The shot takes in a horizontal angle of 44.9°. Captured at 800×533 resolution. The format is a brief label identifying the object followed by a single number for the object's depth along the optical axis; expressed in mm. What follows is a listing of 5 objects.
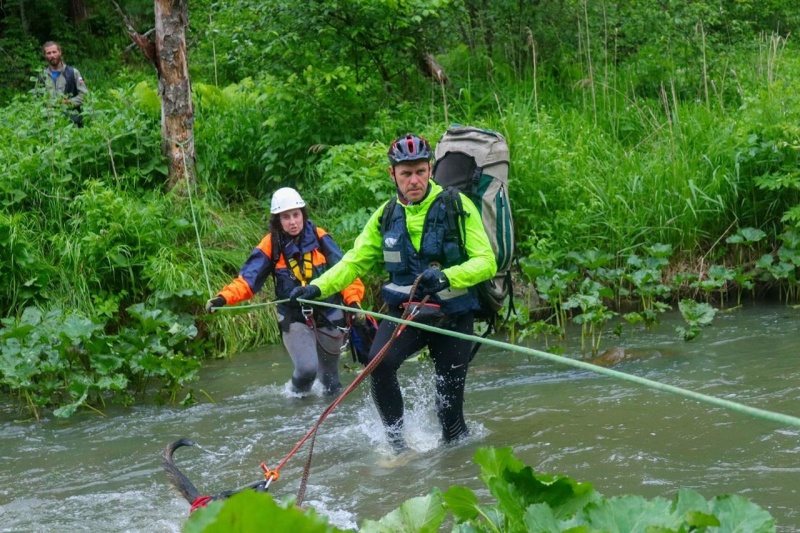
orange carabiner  3508
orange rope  4051
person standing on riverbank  12226
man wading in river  5207
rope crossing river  2168
